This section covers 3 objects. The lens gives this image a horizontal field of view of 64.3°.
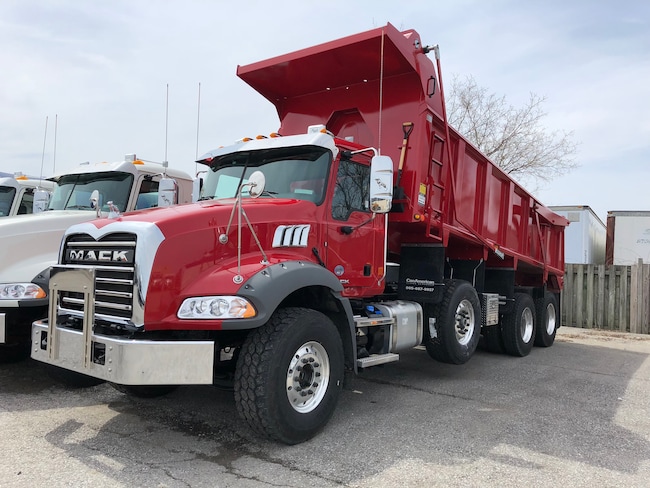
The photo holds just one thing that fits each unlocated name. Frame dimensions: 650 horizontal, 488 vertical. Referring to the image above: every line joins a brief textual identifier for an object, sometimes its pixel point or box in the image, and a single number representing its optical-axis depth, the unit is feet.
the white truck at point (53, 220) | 17.21
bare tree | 66.64
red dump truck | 12.46
